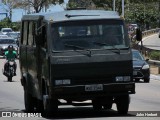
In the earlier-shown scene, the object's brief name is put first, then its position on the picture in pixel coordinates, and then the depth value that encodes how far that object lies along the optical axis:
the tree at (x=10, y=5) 121.75
